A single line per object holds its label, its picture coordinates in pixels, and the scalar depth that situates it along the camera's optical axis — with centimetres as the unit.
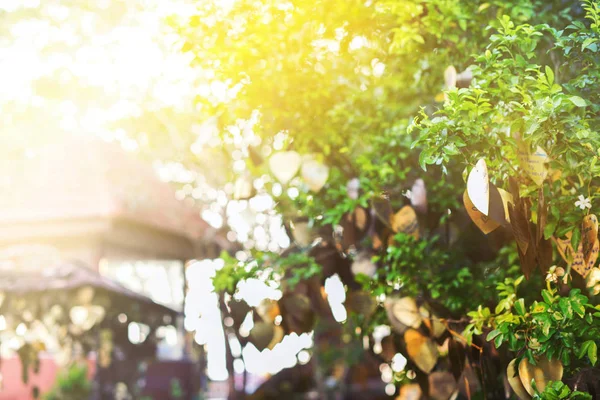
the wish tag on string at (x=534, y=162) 309
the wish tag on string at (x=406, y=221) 449
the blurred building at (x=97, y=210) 1429
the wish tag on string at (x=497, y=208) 300
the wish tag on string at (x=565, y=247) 339
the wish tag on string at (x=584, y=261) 312
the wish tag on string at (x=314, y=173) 486
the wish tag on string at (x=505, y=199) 308
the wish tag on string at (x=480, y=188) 292
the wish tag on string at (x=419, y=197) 444
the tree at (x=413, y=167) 322
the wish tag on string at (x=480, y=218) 316
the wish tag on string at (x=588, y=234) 312
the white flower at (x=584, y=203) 308
